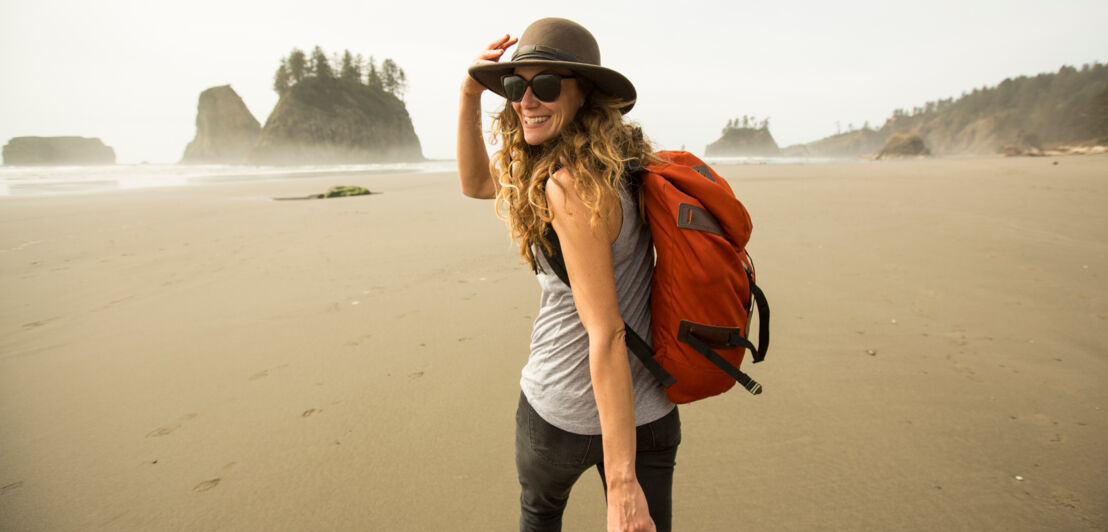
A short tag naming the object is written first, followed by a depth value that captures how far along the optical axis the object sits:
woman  0.92
